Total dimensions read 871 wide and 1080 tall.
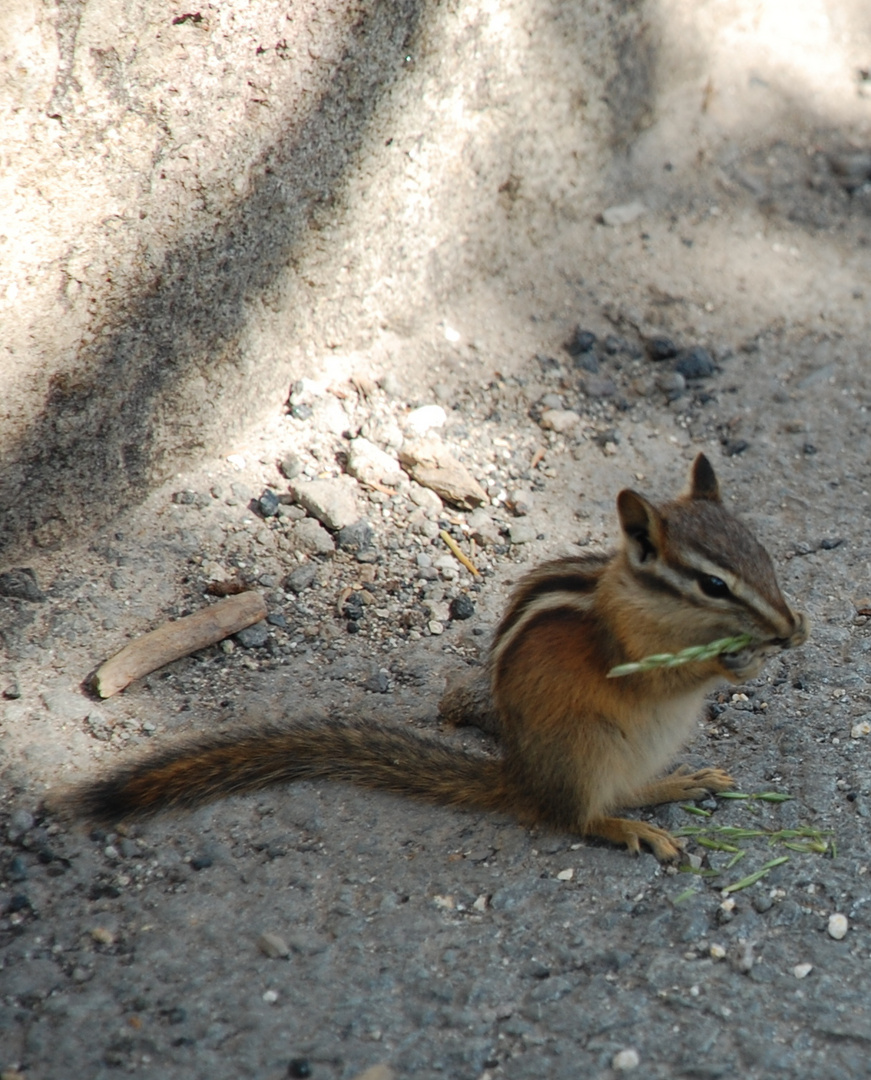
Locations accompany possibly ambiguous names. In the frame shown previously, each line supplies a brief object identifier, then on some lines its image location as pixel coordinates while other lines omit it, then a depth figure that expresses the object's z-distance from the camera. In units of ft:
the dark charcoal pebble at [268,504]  25.63
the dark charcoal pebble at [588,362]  30.60
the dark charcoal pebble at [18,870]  18.24
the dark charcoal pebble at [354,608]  24.17
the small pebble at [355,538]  25.50
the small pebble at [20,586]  22.75
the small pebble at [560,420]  29.09
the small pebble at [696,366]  30.83
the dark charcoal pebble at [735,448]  28.94
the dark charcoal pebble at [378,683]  22.77
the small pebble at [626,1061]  15.39
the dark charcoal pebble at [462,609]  24.47
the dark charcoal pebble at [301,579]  24.59
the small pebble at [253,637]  23.35
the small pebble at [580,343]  30.91
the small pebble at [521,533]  26.32
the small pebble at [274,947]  17.20
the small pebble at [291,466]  26.43
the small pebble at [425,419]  28.19
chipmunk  18.25
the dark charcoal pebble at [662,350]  31.09
